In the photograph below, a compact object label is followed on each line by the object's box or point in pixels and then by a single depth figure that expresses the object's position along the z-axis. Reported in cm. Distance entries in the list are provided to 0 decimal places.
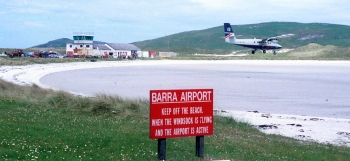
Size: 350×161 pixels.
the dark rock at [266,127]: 1708
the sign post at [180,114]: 888
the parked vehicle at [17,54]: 8296
